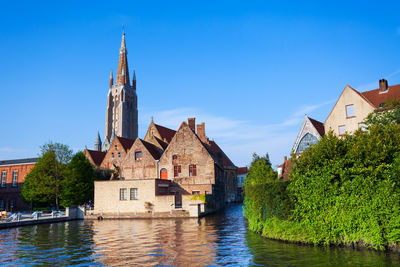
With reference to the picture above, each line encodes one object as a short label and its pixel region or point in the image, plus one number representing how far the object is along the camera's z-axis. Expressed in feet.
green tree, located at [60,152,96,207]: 140.97
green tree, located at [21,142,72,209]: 147.02
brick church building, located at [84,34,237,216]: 124.77
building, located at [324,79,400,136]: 118.32
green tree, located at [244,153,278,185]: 117.30
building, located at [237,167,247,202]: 304.24
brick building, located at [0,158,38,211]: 191.83
